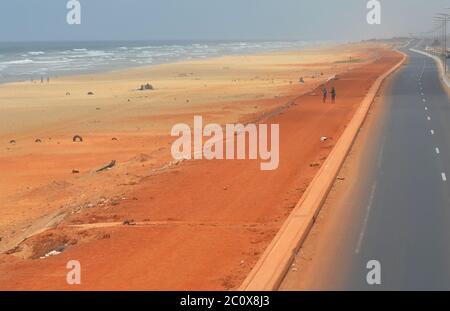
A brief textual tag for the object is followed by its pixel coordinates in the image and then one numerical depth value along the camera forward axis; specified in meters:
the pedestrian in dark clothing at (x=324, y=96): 43.90
